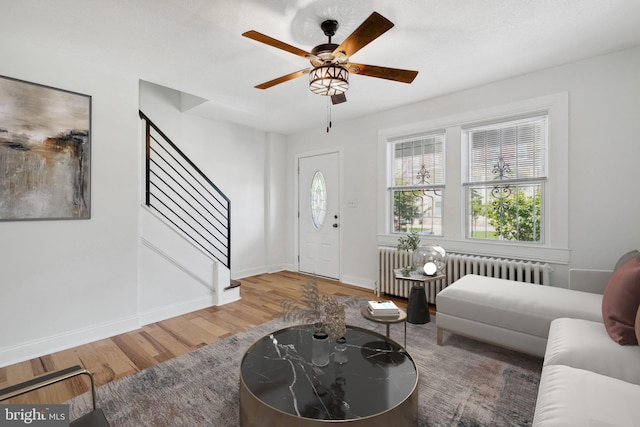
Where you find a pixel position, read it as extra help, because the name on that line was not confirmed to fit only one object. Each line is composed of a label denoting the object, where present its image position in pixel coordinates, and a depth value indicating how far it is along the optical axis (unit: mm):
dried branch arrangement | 1717
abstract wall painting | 2494
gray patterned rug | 1828
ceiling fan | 1873
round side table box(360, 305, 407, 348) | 2098
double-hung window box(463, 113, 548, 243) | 3289
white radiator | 3143
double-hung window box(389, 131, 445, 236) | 4023
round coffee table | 1337
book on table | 2173
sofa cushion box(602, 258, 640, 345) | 1696
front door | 5195
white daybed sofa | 1226
